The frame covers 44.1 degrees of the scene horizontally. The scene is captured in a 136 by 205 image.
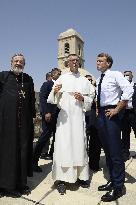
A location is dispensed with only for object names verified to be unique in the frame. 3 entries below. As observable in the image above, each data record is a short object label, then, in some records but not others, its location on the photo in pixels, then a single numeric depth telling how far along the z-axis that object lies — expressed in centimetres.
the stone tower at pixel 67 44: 3405
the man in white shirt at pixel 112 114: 251
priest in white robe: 272
